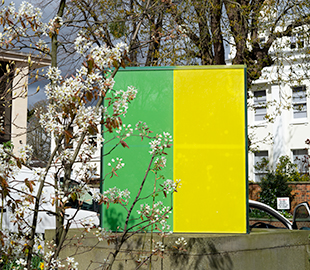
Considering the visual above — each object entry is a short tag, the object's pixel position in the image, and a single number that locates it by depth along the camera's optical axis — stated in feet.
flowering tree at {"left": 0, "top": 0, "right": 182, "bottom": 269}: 8.39
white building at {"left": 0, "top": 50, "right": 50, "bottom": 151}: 51.21
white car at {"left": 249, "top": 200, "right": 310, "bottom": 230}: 20.58
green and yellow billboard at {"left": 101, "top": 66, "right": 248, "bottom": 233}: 14.42
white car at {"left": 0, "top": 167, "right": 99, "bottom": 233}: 27.81
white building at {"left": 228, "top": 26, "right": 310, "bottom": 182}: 78.54
